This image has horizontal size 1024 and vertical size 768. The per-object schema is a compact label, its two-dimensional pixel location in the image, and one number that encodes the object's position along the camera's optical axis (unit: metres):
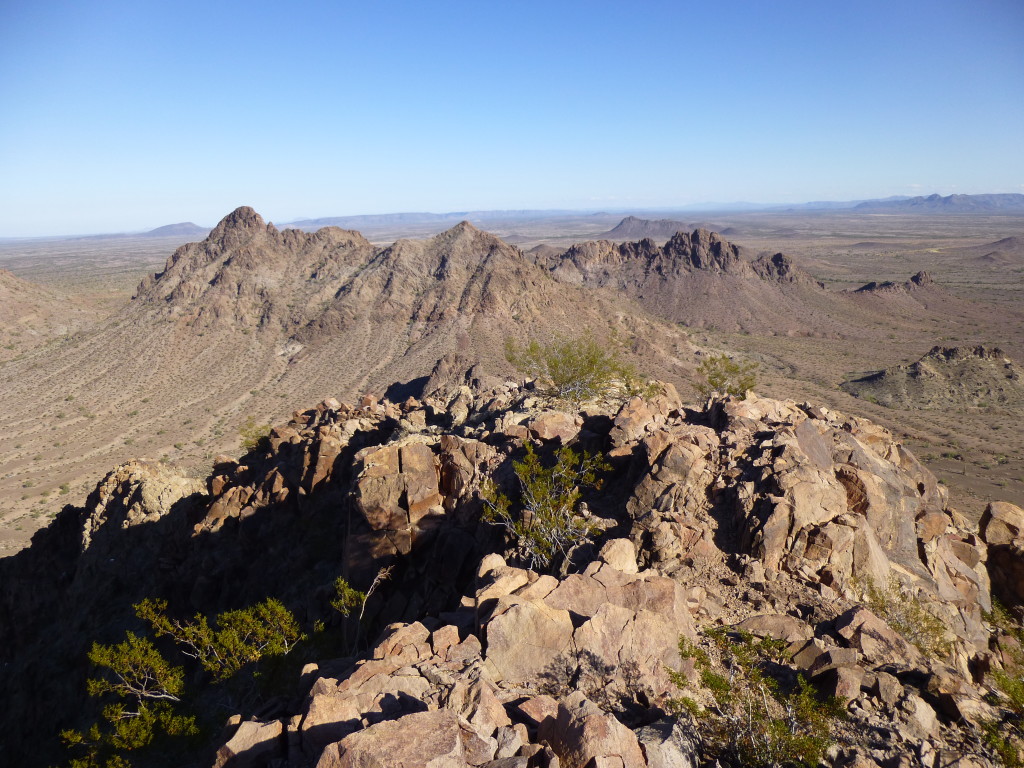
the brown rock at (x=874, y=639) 12.74
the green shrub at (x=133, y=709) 15.89
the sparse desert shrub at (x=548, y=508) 18.05
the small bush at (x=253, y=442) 36.06
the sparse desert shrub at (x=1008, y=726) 10.22
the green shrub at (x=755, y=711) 10.00
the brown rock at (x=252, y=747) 9.89
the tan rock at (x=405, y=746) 8.47
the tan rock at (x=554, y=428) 24.34
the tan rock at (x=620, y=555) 15.75
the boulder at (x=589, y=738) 8.92
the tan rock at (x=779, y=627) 13.73
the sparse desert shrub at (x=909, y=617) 14.70
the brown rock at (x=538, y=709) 10.09
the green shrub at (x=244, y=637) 18.09
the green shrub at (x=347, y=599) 18.78
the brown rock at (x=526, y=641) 11.92
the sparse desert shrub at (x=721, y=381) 36.84
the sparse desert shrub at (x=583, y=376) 35.22
